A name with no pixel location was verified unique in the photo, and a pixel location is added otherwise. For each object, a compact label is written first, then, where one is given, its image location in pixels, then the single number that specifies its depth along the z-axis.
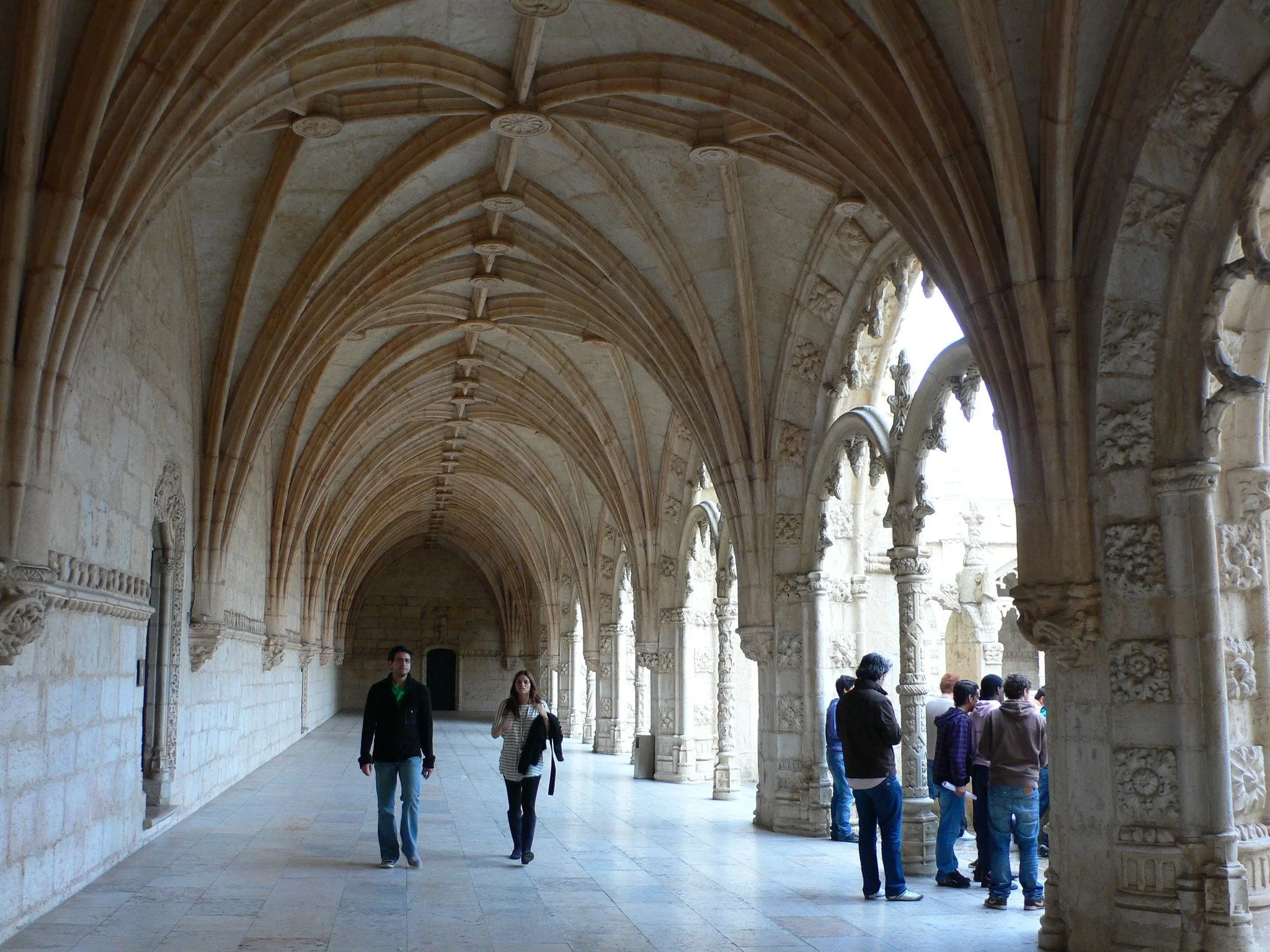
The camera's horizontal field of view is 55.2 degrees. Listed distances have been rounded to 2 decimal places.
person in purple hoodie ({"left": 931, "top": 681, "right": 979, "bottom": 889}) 7.45
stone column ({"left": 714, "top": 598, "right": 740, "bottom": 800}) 13.20
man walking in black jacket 7.90
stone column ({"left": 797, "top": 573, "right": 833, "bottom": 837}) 10.20
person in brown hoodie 6.82
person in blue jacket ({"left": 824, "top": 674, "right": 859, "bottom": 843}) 9.70
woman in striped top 8.21
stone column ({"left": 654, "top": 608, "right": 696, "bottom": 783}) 15.15
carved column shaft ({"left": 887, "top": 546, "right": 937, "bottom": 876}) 8.78
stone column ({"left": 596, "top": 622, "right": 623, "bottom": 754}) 20.31
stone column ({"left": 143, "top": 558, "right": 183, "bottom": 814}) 9.56
